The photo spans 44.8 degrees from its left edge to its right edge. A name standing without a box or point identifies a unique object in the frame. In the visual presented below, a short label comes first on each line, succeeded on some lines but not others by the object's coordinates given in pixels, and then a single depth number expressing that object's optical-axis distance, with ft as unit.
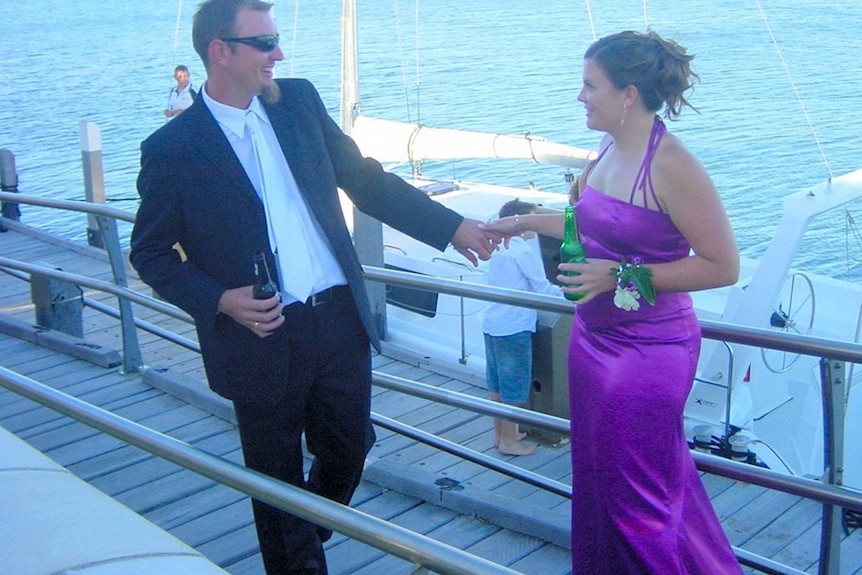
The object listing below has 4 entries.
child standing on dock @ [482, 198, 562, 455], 20.26
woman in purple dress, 7.98
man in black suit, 8.66
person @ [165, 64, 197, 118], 46.29
